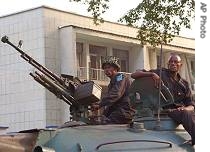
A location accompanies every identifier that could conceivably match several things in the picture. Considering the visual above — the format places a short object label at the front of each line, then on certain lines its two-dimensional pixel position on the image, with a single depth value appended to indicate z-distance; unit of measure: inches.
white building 1041.5
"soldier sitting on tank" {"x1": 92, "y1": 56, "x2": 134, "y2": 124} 235.6
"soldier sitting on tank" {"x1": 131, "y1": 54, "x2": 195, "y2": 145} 215.8
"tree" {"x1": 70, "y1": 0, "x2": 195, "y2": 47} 578.2
